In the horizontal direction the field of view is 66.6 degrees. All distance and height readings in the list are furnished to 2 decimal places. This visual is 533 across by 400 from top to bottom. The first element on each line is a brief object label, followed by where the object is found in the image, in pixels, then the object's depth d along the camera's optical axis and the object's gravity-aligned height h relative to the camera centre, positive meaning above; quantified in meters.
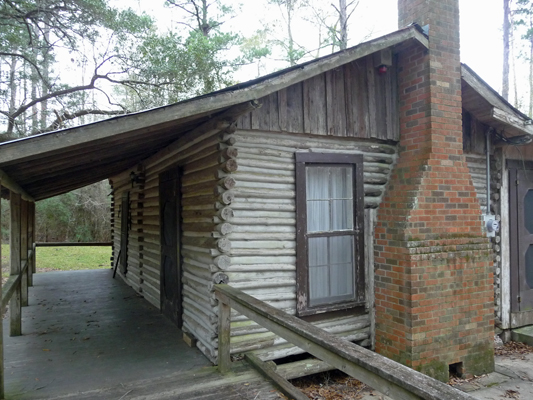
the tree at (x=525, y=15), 18.22 +8.70
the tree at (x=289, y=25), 20.59 +10.00
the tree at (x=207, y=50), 14.12 +6.03
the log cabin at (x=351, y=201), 5.04 +0.09
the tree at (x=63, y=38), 11.12 +5.28
